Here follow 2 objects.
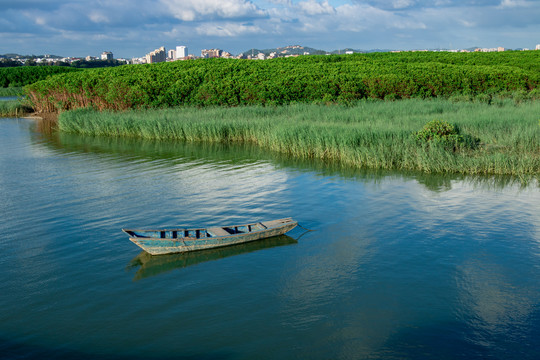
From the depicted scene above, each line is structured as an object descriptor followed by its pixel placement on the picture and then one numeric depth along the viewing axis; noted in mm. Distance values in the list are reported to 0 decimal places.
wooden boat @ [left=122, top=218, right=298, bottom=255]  9039
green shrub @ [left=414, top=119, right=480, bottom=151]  15845
